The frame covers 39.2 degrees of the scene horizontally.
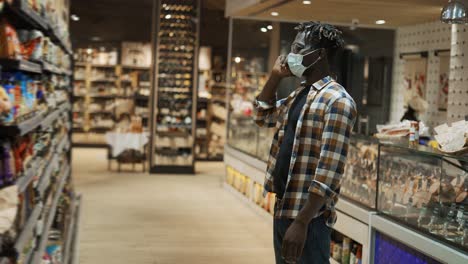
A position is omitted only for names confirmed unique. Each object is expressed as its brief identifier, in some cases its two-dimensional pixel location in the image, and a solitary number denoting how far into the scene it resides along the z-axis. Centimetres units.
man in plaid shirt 253
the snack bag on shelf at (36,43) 369
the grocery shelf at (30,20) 262
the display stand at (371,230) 356
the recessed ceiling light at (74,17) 1689
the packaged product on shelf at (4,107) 254
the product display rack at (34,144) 265
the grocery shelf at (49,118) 377
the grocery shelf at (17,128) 250
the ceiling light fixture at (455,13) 584
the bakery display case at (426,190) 374
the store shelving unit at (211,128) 1511
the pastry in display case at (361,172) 472
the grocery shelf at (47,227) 357
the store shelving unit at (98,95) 1748
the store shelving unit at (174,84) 1264
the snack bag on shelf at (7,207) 224
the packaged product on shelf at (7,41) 275
